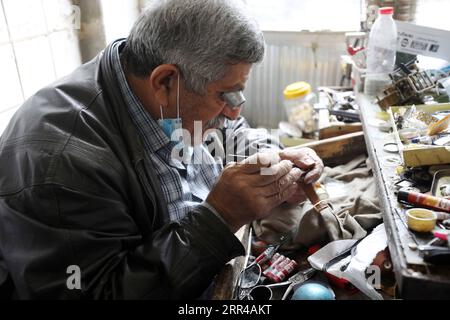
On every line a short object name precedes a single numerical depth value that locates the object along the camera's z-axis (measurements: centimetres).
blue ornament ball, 85
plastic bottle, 161
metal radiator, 265
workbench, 67
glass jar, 229
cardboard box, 93
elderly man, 83
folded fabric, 106
